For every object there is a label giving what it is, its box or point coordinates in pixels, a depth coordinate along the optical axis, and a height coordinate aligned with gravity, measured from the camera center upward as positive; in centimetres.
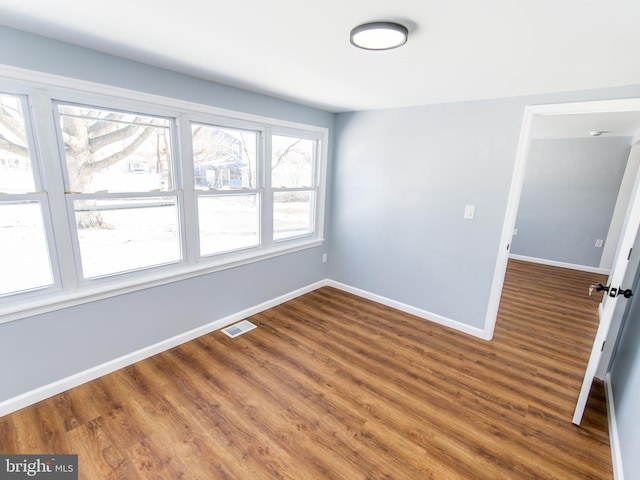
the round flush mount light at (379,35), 142 +70
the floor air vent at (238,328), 295 -155
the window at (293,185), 341 -11
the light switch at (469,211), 296 -28
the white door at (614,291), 169 -59
